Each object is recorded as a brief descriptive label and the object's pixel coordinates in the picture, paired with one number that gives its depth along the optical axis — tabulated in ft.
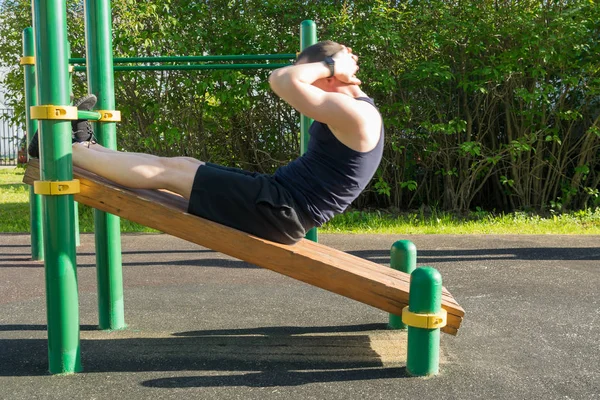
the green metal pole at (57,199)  8.38
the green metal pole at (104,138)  10.55
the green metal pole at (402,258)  11.00
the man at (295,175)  8.61
